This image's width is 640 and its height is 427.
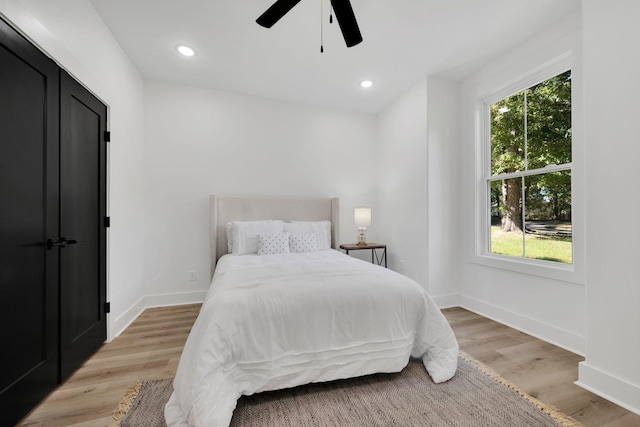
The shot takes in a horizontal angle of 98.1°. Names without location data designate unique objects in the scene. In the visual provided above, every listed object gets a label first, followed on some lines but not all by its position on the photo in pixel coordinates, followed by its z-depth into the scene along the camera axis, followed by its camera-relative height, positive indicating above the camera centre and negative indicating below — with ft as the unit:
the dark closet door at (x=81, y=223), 6.21 -0.23
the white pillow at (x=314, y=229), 11.78 -0.64
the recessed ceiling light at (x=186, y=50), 9.08 +5.47
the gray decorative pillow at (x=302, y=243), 11.07 -1.15
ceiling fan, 5.81 +4.37
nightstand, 12.71 -1.59
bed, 4.65 -2.38
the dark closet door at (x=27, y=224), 4.58 -0.18
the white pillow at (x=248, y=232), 10.76 -0.73
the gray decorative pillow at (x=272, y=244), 10.42 -1.13
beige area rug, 4.83 -3.60
